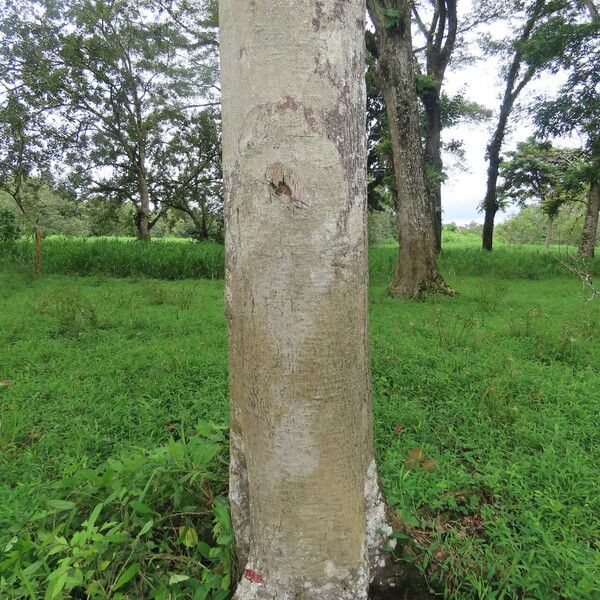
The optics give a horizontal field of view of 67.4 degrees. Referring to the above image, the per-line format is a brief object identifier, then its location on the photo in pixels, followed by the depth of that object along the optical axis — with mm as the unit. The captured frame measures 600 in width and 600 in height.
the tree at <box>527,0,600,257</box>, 8055
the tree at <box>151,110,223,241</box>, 17109
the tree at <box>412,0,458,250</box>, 10750
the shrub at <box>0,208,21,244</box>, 8664
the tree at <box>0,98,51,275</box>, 10492
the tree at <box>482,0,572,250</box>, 10383
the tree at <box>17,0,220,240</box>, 12109
